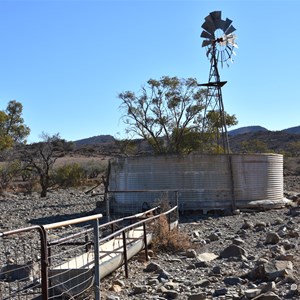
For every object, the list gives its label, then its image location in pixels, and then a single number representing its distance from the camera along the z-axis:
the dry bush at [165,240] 8.72
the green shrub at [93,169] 41.70
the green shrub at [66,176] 32.03
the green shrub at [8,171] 30.33
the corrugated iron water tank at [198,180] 15.74
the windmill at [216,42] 18.97
